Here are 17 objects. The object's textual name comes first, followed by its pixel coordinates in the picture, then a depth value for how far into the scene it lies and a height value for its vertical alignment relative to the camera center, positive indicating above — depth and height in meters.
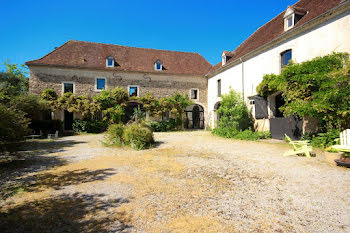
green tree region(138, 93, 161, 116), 17.84 +1.56
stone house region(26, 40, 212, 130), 16.31 +4.58
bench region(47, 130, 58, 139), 12.09 -0.98
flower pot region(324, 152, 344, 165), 5.27 -1.06
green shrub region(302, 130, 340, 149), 7.51 -0.84
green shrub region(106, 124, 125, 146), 8.59 -0.62
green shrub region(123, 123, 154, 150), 8.12 -0.72
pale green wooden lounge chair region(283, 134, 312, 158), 6.29 -1.08
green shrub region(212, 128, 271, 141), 11.09 -0.92
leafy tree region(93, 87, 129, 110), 16.56 +2.08
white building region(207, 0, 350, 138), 8.48 +4.35
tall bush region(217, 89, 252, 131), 12.57 +0.40
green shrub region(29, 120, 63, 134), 13.38 -0.35
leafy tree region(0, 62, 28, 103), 22.95 +5.56
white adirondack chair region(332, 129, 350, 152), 4.83 -0.66
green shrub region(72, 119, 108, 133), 16.20 -0.45
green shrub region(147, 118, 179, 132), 17.42 -0.46
